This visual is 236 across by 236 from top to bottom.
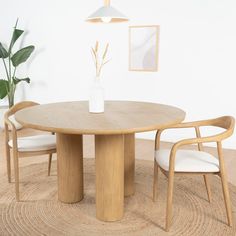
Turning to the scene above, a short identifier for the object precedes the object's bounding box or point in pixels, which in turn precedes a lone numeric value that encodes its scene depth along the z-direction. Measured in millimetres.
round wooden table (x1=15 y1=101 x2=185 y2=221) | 1877
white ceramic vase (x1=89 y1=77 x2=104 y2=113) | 2273
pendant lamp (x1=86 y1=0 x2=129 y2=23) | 2229
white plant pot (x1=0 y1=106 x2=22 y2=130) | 4816
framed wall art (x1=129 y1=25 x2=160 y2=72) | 4031
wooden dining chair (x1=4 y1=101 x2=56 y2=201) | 2381
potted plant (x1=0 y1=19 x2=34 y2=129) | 4633
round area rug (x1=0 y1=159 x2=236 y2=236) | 2051
